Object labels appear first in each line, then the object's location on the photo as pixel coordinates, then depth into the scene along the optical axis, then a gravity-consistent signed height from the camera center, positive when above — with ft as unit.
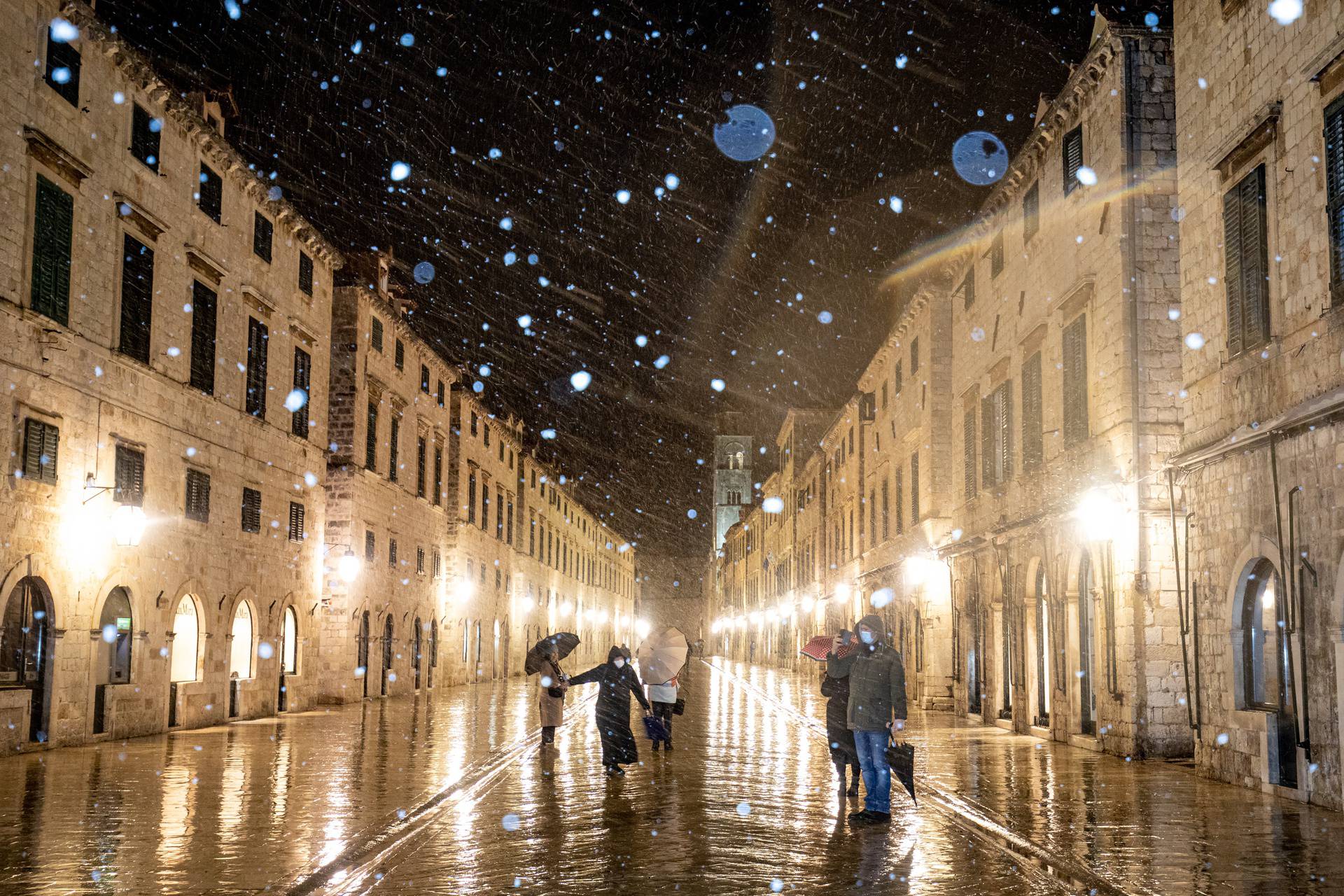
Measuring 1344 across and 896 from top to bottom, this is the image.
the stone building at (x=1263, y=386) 39.04 +7.79
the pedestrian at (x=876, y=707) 36.45 -2.44
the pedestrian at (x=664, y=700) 60.49 -3.72
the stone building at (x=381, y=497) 104.37 +10.84
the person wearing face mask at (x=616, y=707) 48.32 -3.28
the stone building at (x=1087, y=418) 56.95 +10.15
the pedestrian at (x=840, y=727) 41.88 -3.52
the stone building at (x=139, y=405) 56.59 +11.27
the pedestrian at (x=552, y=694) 57.57 -3.31
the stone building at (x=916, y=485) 98.53 +11.18
